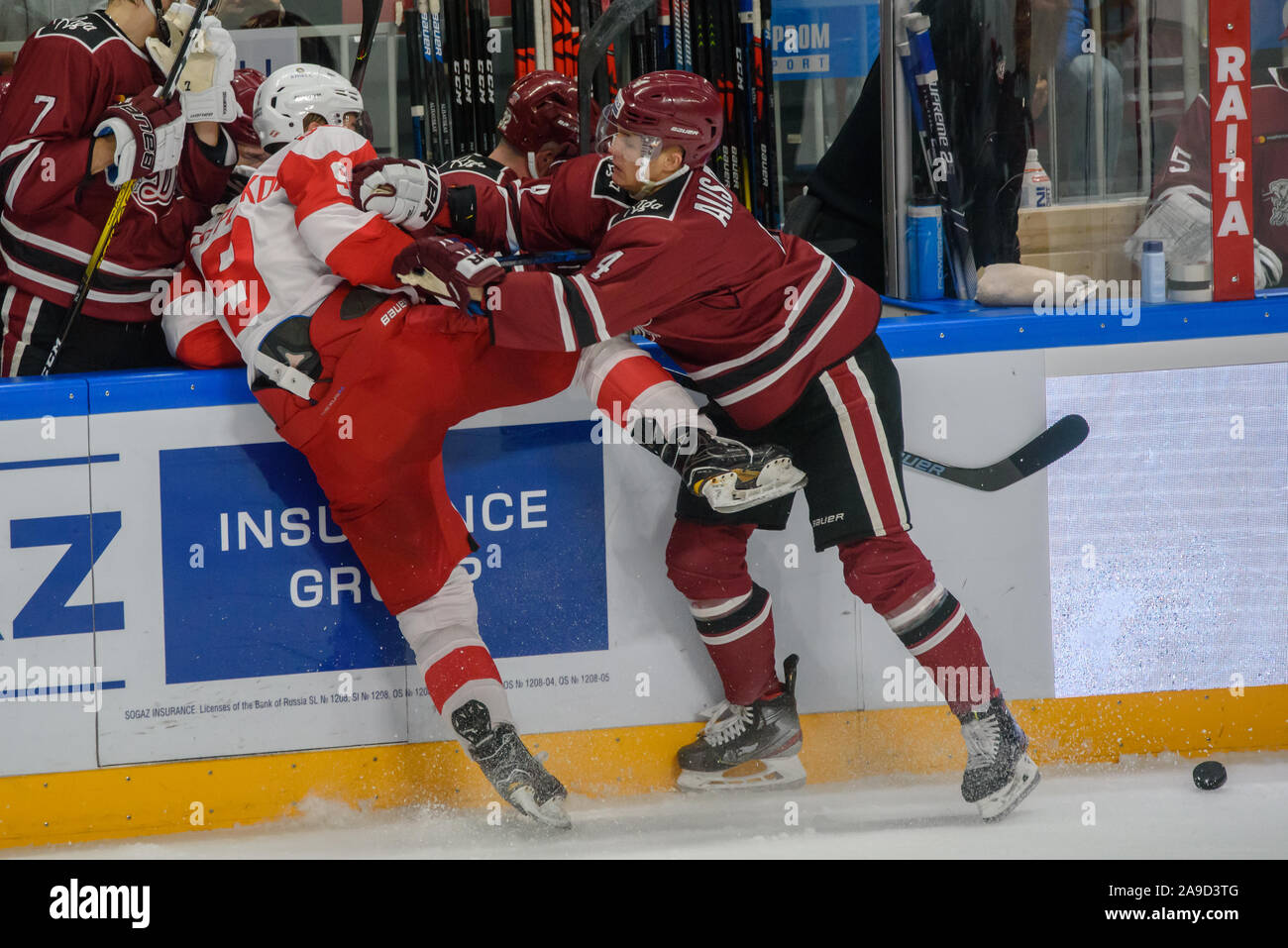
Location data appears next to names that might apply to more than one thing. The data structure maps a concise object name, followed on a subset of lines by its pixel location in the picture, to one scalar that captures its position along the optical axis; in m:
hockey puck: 5.45
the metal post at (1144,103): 5.94
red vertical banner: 5.62
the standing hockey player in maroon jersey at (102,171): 5.31
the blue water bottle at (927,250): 6.47
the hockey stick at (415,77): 8.08
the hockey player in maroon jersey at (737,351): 4.74
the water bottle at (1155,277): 5.86
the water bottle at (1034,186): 6.24
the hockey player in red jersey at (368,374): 4.91
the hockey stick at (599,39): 6.35
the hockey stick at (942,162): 6.33
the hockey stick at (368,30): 6.83
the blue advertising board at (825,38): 9.30
